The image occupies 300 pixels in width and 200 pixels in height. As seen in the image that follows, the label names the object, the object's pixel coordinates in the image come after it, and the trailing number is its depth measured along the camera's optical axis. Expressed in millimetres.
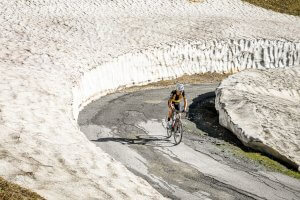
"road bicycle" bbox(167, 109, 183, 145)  17070
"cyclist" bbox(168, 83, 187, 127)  16800
